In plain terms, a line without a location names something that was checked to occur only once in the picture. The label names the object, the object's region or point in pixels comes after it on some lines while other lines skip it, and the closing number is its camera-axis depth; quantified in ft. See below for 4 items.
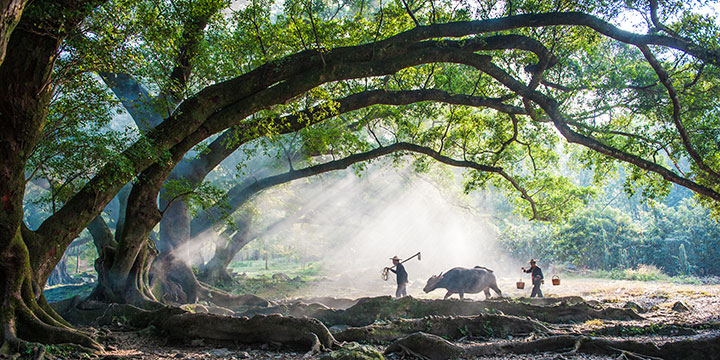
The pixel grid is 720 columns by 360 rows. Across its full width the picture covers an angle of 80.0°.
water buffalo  46.21
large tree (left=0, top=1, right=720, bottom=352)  18.89
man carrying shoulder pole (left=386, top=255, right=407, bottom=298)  44.21
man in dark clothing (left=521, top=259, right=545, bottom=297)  46.42
